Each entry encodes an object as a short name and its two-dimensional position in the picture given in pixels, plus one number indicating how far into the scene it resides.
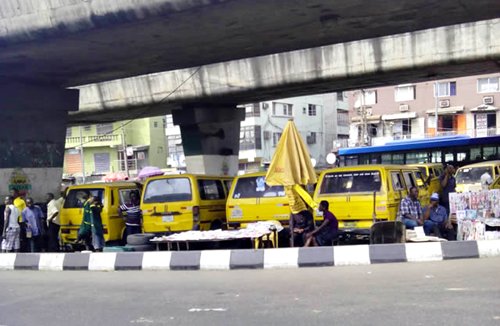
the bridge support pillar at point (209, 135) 25.03
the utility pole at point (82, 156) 60.19
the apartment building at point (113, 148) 60.38
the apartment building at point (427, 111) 50.28
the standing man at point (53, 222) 14.01
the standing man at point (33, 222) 13.22
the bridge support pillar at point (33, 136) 16.69
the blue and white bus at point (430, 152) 25.26
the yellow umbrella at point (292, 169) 11.56
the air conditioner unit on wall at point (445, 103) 52.25
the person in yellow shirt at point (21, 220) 13.32
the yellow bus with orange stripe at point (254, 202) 12.57
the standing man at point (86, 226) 12.95
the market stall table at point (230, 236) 10.95
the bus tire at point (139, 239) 11.73
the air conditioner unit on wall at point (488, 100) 49.83
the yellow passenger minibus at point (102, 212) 13.50
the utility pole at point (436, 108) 51.39
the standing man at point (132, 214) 13.23
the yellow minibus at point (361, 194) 11.45
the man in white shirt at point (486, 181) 15.44
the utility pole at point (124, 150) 56.72
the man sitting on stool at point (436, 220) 12.05
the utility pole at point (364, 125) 51.16
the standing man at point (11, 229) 13.02
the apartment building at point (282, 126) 55.41
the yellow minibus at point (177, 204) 12.76
